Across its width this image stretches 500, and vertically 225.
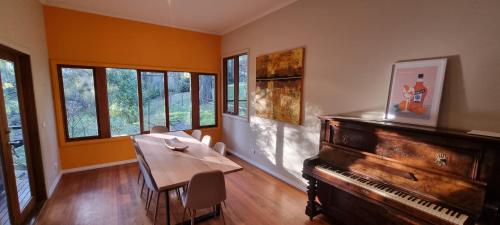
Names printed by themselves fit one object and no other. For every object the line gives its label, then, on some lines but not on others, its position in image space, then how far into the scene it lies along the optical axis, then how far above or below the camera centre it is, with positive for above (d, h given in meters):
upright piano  1.35 -0.64
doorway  2.06 -0.63
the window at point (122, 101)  3.95 -0.24
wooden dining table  1.89 -0.78
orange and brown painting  3.05 +0.08
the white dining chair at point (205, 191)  1.84 -0.90
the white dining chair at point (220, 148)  2.72 -0.76
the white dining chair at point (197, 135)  3.52 -0.76
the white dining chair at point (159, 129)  3.84 -0.73
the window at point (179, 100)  4.55 -0.24
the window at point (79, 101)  3.62 -0.23
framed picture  1.77 +0.00
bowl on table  2.65 -0.74
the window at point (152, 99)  4.24 -0.21
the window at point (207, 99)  4.91 -0.22
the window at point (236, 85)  4.38 +0.10
